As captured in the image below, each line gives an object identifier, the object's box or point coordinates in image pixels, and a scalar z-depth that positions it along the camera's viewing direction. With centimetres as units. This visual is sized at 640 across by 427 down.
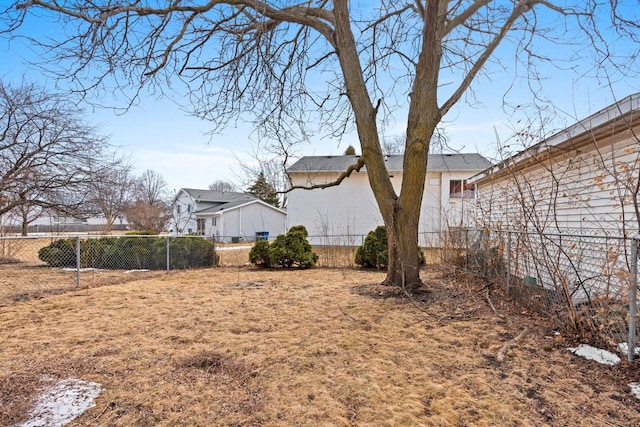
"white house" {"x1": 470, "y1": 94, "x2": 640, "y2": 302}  366
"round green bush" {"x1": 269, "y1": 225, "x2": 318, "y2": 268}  920
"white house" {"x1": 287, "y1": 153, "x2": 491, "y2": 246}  1588
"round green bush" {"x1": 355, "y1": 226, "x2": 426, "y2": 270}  880
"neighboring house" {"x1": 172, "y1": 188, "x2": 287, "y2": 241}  2470
